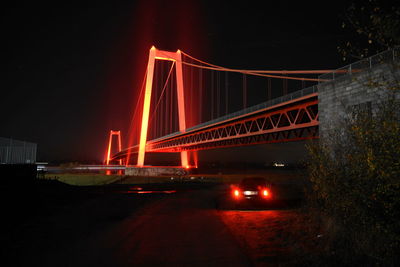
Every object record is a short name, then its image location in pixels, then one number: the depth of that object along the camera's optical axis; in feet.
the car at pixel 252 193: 43.34
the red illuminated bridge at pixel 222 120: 84.94
